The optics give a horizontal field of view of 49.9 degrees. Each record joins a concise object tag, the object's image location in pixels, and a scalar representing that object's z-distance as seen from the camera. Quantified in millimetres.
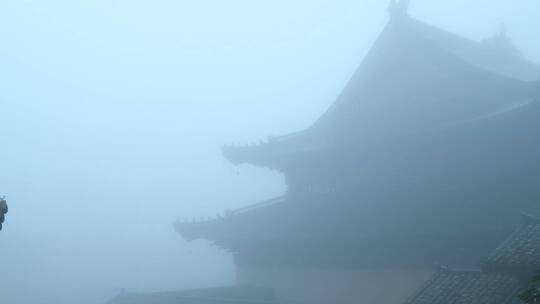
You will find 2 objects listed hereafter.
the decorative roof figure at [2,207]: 6142
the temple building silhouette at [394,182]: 13492
